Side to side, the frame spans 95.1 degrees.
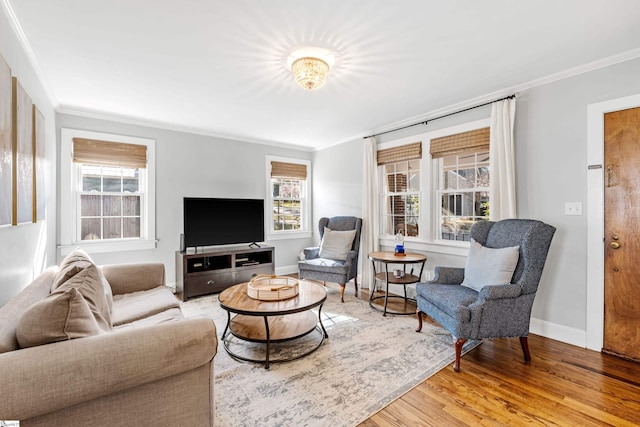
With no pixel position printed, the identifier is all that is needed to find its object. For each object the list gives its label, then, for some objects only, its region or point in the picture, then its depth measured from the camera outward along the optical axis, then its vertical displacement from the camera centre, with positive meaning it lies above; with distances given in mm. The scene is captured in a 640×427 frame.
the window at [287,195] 5316 +358
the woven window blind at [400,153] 3873 +839
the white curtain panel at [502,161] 2910 +527
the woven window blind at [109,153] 3670 +812
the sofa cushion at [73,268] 1692 -333
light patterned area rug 1760 -1187
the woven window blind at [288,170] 5320 +823
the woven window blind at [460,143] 3213 +817
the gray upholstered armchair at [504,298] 2209 -689
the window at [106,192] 3625 +310
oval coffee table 2252 -984
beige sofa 993 -585
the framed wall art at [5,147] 1555 +383
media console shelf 3955 -780
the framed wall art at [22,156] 1795 +396
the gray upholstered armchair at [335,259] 3926 -656
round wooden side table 3322 -756
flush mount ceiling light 2314 +1201
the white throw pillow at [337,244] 4281 -453
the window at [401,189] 4008 +358
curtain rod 2990 +1193
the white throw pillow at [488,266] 2412 -454
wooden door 2336 -169
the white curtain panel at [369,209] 4352 +69
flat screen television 4168 -100
